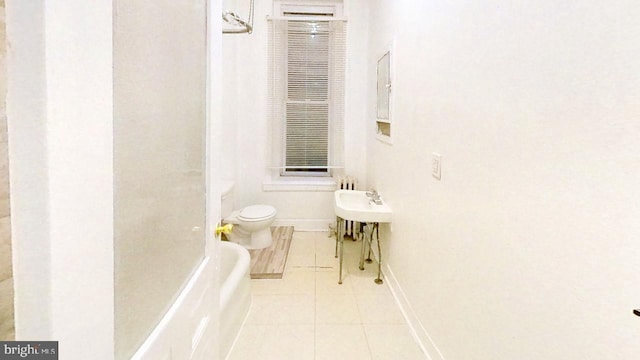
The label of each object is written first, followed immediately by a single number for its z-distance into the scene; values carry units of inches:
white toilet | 146.1
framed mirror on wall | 122.8
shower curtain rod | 128.7
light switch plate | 76.0
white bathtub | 82.7
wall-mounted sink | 117.1
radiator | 170.2
